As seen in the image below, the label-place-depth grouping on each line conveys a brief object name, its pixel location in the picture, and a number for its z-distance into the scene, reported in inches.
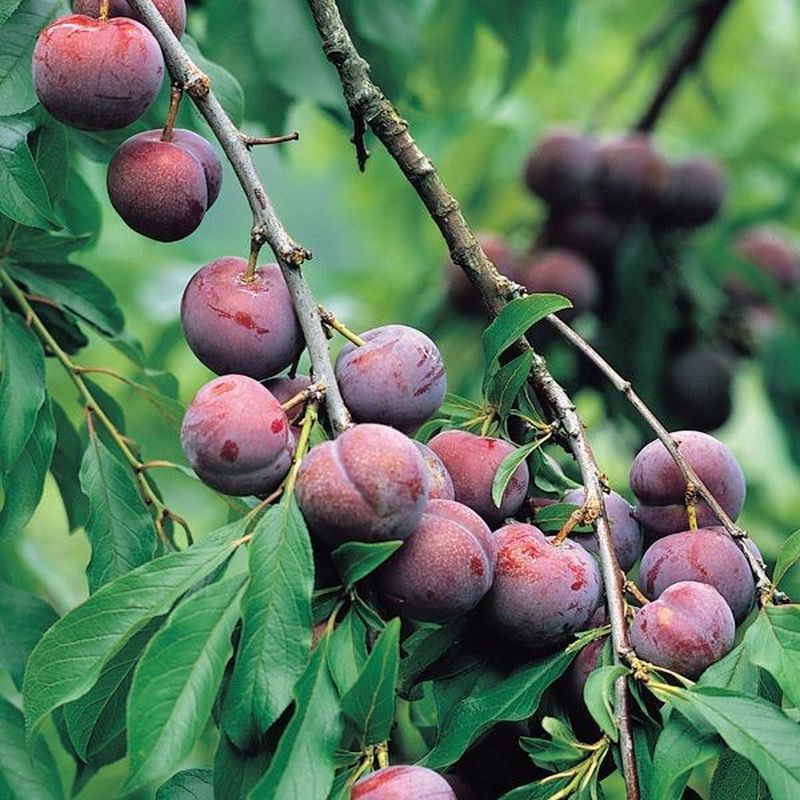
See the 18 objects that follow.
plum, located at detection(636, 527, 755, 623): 41.9
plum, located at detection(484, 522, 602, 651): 40.9
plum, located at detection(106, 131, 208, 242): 42.4
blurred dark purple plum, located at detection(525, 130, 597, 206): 84.9
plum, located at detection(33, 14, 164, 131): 41.7
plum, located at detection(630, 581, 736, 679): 40.5
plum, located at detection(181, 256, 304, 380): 41.3
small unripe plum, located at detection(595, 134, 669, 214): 85.0
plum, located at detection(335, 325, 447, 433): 41.1
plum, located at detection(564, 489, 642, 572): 43.6
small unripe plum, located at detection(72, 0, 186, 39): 43.1
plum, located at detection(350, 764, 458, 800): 38.5
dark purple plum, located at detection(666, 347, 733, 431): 83.6
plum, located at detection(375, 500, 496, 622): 39.8
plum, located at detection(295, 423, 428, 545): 39.2
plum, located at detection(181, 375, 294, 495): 39.8
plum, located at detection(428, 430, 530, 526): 42.5
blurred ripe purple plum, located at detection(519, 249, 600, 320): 80.7
